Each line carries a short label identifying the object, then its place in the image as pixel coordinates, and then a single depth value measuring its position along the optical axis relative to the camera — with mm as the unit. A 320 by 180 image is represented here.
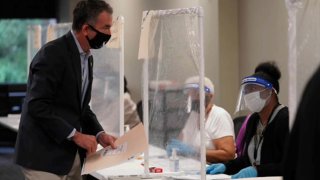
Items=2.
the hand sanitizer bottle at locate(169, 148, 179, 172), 4736
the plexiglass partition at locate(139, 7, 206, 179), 4382
